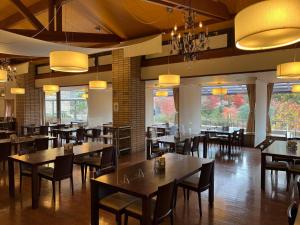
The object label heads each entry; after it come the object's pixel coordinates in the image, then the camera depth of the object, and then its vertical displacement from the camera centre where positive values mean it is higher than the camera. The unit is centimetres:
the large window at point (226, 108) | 1108 +4
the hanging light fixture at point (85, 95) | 1346 +83
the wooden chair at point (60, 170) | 426 -114
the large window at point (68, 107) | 1509 +16
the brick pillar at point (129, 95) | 802 +51
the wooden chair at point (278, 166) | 496 -124
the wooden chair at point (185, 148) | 669 -112
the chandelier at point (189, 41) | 396 +116
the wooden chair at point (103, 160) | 500 -115
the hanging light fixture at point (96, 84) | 752 +81
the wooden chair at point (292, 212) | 221 -100
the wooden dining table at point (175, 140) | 646 -88
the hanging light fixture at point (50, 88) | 913 +84
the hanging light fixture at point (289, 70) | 409 +68
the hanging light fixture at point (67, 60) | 370 +79
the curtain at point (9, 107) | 1435 +14
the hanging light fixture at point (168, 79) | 552 +70
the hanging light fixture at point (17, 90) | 1009 +83
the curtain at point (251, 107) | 1024 +7
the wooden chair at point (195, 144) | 723 -108
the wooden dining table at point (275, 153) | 468 -92
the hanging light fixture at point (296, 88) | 841 +73
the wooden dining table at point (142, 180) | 280 -98
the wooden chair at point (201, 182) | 374 -124
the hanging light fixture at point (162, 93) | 1210 +82
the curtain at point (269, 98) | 1048 +47
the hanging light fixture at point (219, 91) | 1030 +78
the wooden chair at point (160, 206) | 280 -125
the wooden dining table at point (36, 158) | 405 -91
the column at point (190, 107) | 1164 +9
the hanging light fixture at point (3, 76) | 619 +90
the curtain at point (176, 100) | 1217 +44
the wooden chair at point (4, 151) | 602 -106
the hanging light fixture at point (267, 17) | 159 +63
